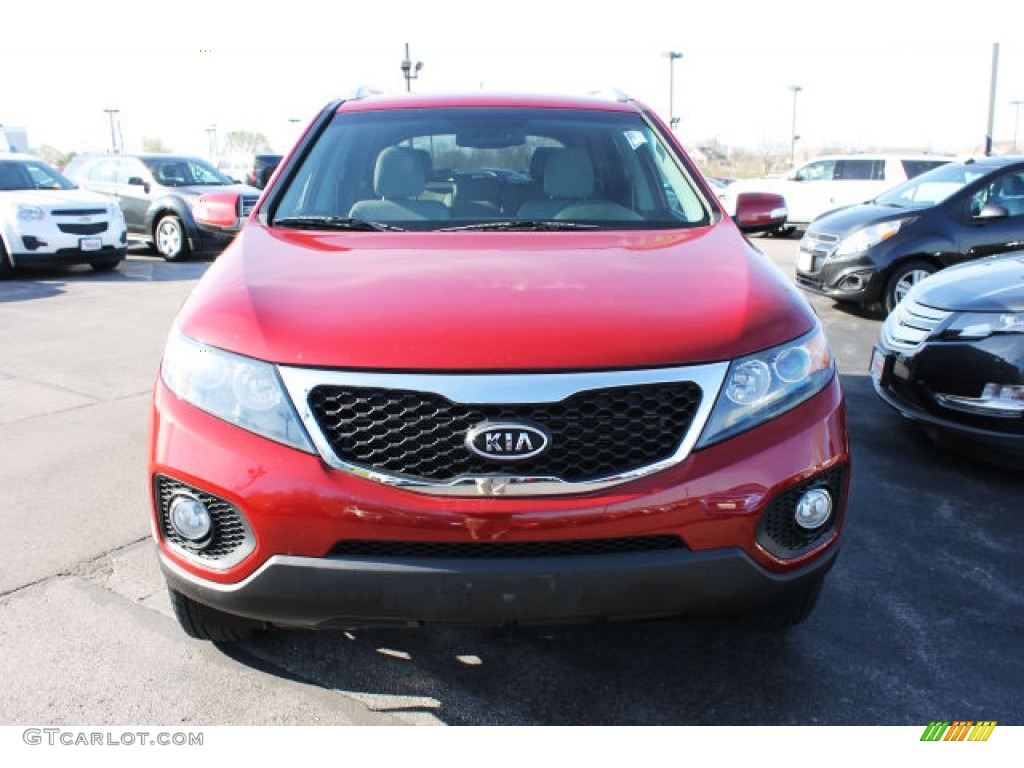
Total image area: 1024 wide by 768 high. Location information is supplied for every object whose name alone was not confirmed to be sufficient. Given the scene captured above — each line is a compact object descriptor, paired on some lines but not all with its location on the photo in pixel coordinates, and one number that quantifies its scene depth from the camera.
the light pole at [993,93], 20.11
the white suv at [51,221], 10.92
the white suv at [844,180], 16.42
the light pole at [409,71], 18.71
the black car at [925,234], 8.00
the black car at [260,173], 14.95
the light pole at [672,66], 36.20
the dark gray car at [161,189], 13.55
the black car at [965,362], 3.92
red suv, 1.93
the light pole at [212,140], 70.19
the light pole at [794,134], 49.34
